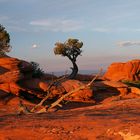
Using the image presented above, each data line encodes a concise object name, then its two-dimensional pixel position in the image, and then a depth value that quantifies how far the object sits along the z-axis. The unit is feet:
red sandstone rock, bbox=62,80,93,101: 68.94
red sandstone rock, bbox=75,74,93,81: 102.03
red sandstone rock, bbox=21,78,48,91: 67.92
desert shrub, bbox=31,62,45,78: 78.86
